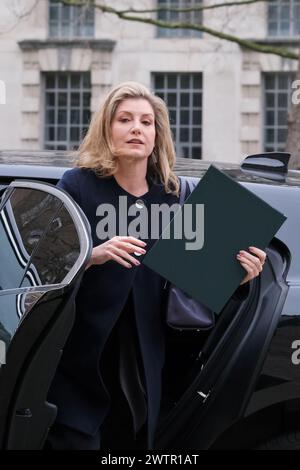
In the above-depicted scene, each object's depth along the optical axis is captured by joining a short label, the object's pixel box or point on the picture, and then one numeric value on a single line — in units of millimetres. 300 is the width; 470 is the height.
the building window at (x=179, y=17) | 21531
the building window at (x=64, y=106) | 22672
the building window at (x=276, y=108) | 22125
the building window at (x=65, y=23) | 22281
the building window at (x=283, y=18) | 21625
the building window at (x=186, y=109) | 22266
